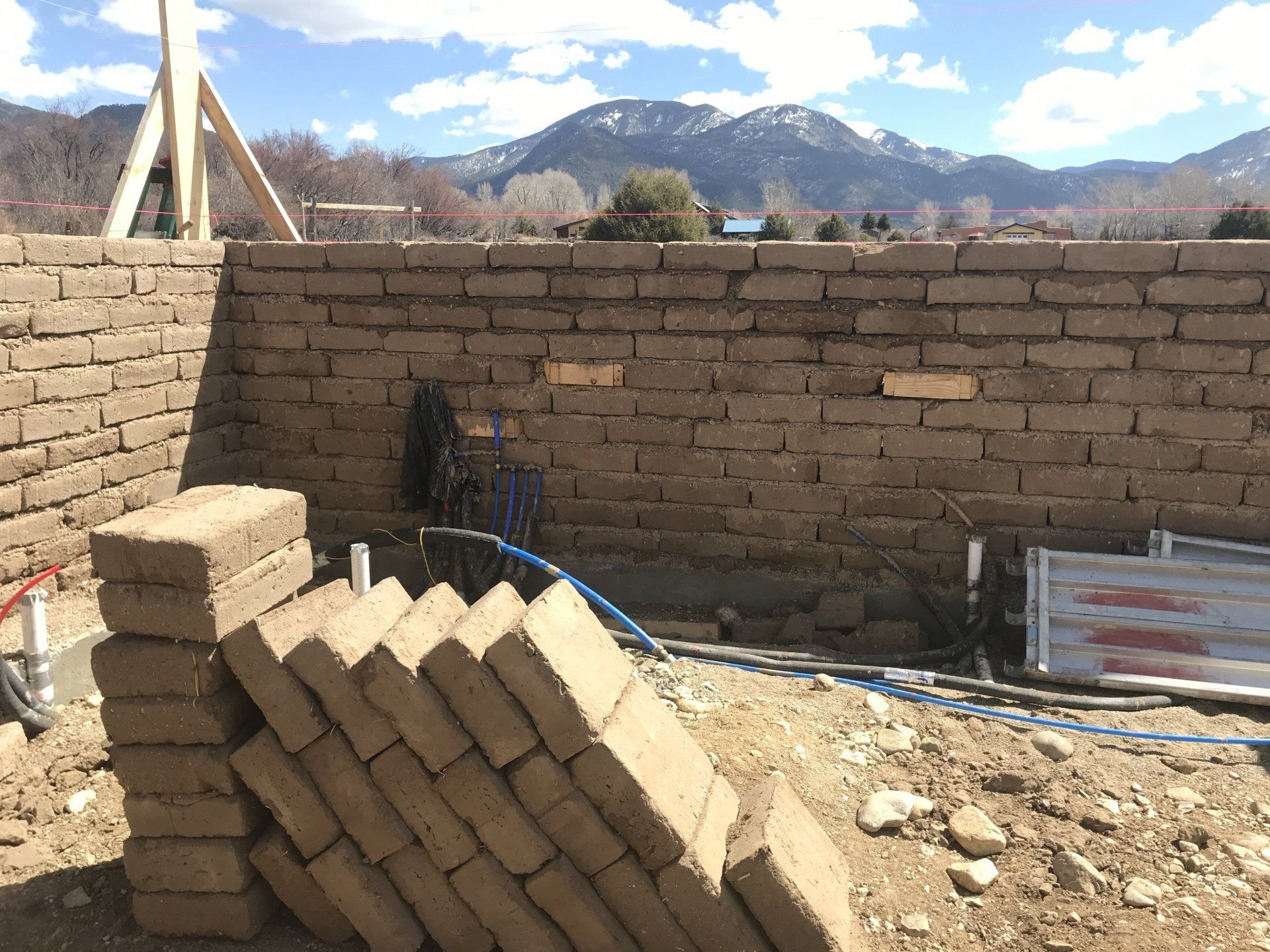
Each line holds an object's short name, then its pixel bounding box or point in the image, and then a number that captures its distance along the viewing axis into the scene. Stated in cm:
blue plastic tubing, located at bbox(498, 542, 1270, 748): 435
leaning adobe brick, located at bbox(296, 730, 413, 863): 314
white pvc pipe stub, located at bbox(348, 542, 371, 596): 516
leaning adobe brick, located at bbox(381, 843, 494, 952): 319
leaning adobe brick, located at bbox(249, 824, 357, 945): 330
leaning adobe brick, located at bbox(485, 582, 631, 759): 290
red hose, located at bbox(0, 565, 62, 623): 485
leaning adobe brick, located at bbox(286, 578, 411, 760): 308
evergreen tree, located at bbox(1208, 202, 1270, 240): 2708
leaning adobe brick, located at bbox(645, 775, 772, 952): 294
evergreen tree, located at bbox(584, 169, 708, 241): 2872
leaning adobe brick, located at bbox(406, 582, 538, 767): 294
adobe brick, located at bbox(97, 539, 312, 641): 311
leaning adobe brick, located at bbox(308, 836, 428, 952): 318
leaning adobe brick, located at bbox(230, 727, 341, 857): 319
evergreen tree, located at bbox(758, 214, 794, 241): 3325
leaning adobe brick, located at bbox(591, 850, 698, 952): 299
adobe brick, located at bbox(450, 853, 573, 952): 309
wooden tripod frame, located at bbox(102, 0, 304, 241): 707
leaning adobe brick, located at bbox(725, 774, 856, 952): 294
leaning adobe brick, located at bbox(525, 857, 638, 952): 302
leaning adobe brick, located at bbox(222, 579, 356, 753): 313
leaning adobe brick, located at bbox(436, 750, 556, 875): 301
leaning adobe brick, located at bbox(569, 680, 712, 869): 292
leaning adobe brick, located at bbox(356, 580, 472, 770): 299
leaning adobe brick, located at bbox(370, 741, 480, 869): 309
